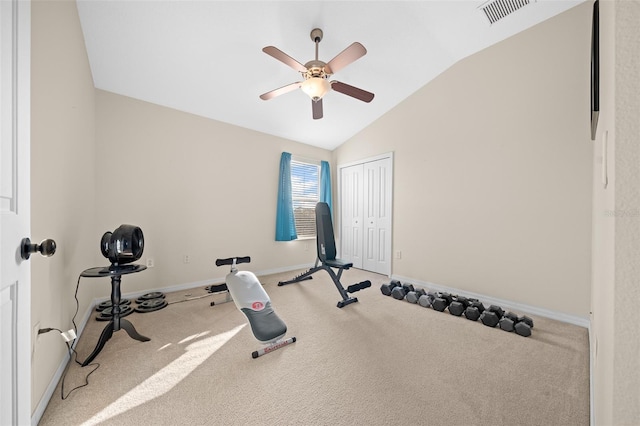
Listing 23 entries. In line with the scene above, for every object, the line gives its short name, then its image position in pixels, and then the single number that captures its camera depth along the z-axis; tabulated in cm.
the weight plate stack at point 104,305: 264
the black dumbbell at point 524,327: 212
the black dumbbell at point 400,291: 302
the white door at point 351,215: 460
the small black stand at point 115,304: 180
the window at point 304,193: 466
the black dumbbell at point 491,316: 229
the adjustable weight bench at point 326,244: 302
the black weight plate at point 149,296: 291
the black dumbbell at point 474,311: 244
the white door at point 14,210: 64
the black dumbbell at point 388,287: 318
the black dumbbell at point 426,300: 278
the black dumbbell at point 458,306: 255
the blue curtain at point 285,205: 427
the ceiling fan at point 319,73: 198
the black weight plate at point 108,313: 243
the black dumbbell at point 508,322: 222
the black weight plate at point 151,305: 265
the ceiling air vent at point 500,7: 231
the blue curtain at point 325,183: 492
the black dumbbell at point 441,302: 267
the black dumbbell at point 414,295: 291
